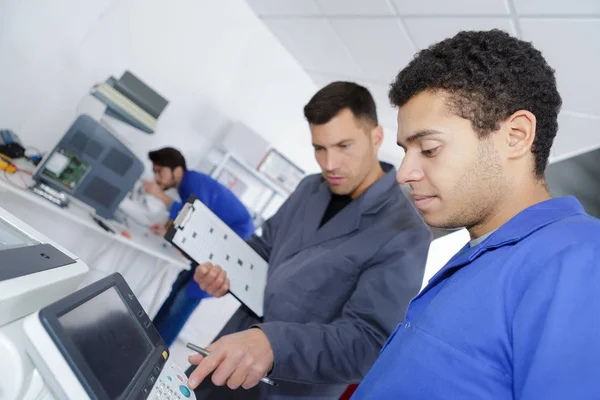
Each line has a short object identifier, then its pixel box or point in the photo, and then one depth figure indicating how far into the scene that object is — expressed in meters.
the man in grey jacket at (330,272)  0.86
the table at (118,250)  1.85
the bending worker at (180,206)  2.34
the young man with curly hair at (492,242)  0.40
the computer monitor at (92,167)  1.89
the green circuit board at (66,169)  1.89
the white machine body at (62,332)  0.45
